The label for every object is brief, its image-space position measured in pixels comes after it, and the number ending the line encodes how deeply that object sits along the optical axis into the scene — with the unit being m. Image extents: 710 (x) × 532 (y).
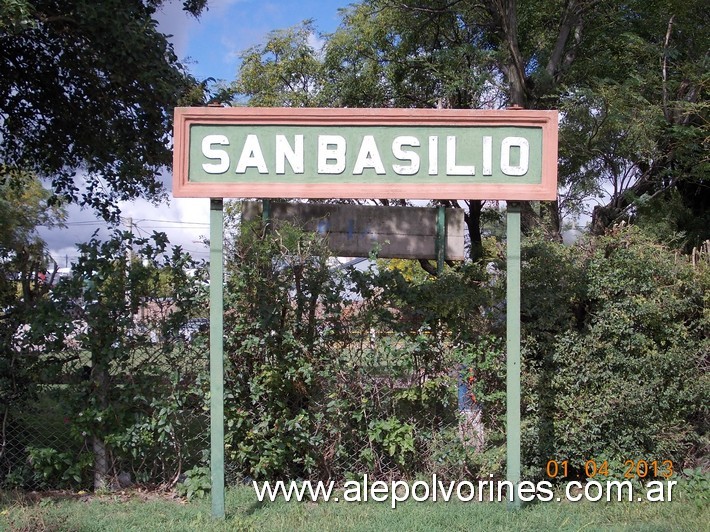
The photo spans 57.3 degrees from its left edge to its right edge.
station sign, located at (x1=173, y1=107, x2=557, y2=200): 4.71
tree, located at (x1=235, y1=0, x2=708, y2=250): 9.71
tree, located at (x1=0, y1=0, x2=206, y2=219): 7.55
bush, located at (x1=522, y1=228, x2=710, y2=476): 5.21
